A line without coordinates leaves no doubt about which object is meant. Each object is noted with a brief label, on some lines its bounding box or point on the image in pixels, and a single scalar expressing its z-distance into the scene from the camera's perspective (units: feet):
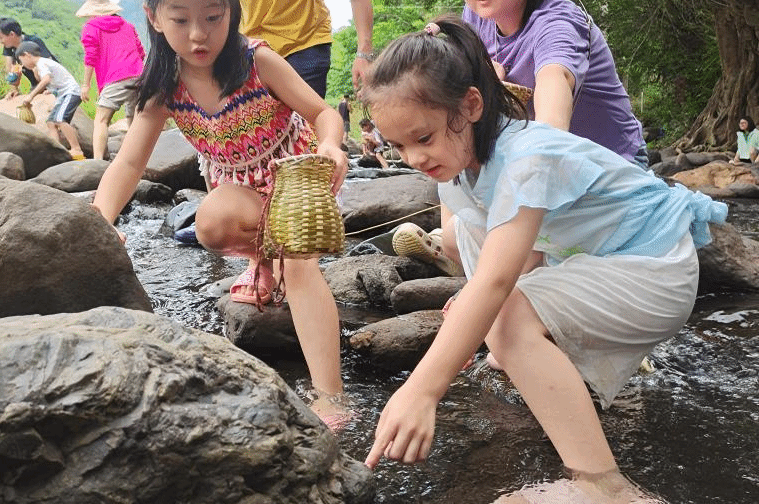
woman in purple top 8.79
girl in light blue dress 5.66
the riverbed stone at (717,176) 33.82
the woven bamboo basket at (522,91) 8.71
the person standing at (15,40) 36.47
